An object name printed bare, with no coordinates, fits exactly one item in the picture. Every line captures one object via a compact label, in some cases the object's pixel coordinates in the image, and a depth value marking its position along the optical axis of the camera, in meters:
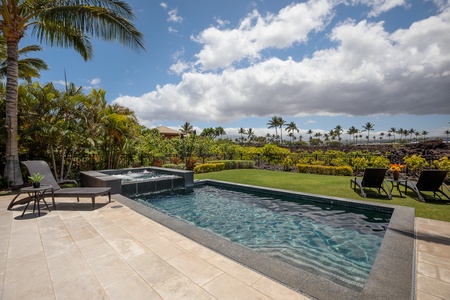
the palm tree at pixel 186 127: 53.45
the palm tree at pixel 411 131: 104.81
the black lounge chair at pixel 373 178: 7.08
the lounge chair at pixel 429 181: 6.33
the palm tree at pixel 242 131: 93.44
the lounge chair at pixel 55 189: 5.07
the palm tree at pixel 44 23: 7.05
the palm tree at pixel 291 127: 77.50
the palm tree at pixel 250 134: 91.54
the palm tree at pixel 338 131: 89.12
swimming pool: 2.35
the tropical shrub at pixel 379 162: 11.88
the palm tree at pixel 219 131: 91.62
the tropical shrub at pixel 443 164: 9.23
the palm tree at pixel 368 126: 94.56
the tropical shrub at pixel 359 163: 12.27
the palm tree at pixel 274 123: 71.06
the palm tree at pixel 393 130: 107.25
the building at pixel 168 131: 49.08
